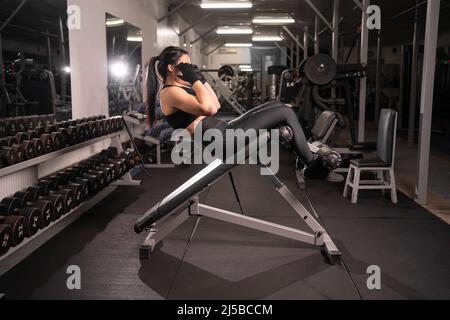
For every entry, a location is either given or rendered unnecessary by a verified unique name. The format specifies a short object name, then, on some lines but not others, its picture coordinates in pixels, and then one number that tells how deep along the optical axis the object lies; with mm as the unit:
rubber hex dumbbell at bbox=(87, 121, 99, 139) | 3275
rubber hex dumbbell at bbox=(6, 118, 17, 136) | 2748
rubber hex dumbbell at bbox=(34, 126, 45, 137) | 2612
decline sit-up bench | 2207
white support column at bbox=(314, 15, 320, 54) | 7965
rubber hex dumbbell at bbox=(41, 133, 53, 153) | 2582
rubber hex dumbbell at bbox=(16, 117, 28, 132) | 2863
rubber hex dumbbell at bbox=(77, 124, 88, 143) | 3080
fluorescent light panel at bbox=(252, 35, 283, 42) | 11905
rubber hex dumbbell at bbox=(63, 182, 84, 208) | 2744
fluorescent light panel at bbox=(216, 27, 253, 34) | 10364
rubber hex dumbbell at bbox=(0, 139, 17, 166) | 2156
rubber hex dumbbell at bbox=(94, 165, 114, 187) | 3271
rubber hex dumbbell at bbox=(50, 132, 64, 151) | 2690
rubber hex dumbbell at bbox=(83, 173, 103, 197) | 3010
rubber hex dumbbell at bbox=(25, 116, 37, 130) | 2922
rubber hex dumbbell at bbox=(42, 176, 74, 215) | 2623
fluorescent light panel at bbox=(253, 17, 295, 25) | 8548
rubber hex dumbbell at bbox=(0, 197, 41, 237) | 2213
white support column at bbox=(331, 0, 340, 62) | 5805
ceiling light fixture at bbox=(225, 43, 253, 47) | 14547
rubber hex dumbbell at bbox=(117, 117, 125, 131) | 3935
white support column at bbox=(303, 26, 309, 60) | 9559
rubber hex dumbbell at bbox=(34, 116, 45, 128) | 3067
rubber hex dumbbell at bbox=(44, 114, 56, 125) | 3242
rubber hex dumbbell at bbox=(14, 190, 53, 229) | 2356
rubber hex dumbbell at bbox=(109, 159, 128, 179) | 3508
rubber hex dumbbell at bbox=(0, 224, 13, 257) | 1962
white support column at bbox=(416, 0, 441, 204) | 3061
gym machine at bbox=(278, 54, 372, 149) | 4887
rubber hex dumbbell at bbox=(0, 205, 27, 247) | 2064
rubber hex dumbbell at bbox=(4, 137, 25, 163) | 2277
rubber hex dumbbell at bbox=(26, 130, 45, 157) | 2478
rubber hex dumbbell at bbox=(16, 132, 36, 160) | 2376
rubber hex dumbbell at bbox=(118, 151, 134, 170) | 3746
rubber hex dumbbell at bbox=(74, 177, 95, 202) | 2871
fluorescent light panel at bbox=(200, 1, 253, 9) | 6523
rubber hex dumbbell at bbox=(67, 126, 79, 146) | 2909
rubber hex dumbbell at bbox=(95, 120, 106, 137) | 3428
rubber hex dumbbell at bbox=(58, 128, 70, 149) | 2797
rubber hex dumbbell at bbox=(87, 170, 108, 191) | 3136
